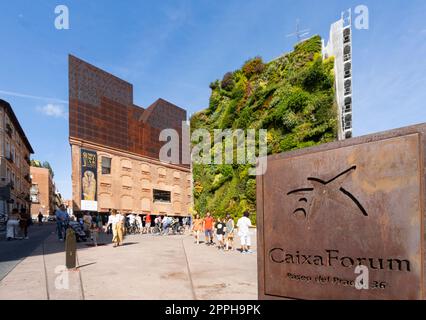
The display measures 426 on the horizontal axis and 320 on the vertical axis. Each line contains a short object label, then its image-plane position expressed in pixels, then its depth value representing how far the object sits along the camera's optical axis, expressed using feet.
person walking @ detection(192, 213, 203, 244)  54.37
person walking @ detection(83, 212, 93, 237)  58.44
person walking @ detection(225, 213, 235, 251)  44.96
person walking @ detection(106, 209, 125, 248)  47.67
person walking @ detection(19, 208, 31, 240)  59.72
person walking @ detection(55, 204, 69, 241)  54.08
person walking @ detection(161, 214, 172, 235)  78.49
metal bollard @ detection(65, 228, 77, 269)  27.30
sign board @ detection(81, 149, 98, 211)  112.88
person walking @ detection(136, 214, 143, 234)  84.72
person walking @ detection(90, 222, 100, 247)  48.03
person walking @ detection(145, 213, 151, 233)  85.83
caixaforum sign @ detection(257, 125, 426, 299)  9.81
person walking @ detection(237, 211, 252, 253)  41.93
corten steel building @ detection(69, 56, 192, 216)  113.29
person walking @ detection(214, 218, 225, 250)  46.91
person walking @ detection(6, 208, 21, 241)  55.12
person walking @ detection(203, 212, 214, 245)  52.42
